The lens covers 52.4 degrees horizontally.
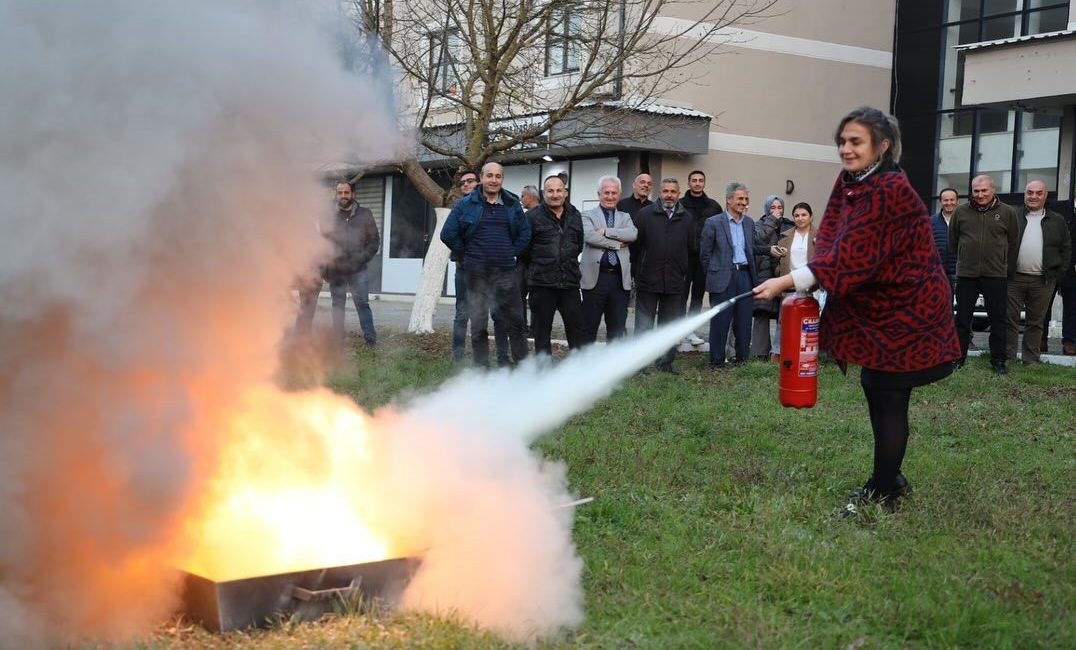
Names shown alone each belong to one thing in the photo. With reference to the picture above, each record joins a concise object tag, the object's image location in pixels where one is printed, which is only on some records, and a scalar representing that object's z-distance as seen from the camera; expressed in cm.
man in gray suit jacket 1188
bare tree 1398
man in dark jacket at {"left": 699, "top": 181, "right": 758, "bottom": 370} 1264
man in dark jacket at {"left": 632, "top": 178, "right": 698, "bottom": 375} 1222
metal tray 408
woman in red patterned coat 588
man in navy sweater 1133
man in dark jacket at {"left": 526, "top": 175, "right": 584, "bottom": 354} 1139
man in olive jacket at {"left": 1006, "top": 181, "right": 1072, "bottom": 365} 1281
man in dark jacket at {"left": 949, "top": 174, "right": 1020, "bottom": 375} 1217
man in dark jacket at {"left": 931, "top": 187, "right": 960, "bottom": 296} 1390
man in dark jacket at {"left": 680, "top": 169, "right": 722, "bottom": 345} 1342
